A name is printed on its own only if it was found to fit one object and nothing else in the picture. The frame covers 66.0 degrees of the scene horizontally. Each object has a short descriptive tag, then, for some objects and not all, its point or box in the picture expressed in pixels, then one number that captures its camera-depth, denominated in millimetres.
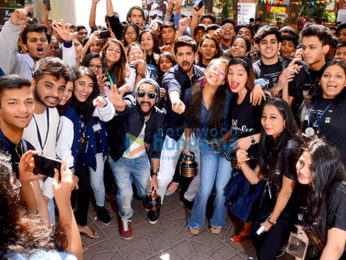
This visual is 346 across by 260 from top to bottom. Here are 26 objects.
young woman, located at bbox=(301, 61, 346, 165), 2854
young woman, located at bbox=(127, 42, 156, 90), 3887
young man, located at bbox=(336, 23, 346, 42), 5954
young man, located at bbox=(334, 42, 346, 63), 4199
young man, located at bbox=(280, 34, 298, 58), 4797
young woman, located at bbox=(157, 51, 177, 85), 4164
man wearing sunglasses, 3199
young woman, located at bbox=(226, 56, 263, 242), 3070
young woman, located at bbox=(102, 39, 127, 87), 3865
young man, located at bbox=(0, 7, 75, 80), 2934
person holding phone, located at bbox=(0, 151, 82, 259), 1208
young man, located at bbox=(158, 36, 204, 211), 3450
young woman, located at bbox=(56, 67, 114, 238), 2750
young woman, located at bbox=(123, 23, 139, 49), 4793
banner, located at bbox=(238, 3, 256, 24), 6629
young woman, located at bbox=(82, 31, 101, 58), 4516
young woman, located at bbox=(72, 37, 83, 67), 4209
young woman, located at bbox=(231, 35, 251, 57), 4395
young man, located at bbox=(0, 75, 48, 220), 2020
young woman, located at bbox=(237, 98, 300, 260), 2625
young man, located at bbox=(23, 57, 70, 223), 2432
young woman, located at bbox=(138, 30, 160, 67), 4539
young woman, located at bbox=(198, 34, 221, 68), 4238
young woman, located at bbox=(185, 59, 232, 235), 3207
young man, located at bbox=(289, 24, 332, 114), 3420
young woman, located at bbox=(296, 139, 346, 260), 2062
